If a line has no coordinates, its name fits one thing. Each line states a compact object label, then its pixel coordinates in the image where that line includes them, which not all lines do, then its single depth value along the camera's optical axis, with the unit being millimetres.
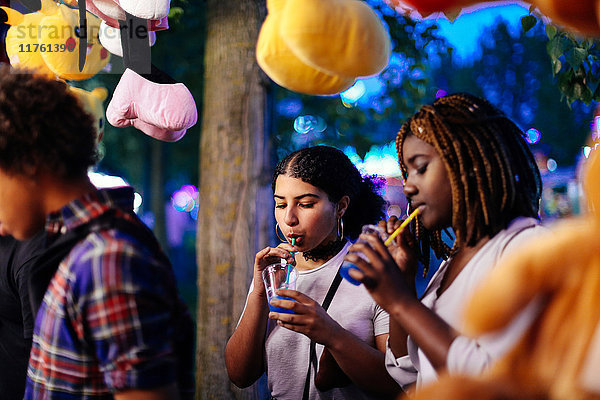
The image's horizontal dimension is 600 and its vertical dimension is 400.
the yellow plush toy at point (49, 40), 2834
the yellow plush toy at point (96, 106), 2664
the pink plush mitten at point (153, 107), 2650
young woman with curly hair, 2162
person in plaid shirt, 1311
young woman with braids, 1552
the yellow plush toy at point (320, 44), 1587
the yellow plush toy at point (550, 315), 800
